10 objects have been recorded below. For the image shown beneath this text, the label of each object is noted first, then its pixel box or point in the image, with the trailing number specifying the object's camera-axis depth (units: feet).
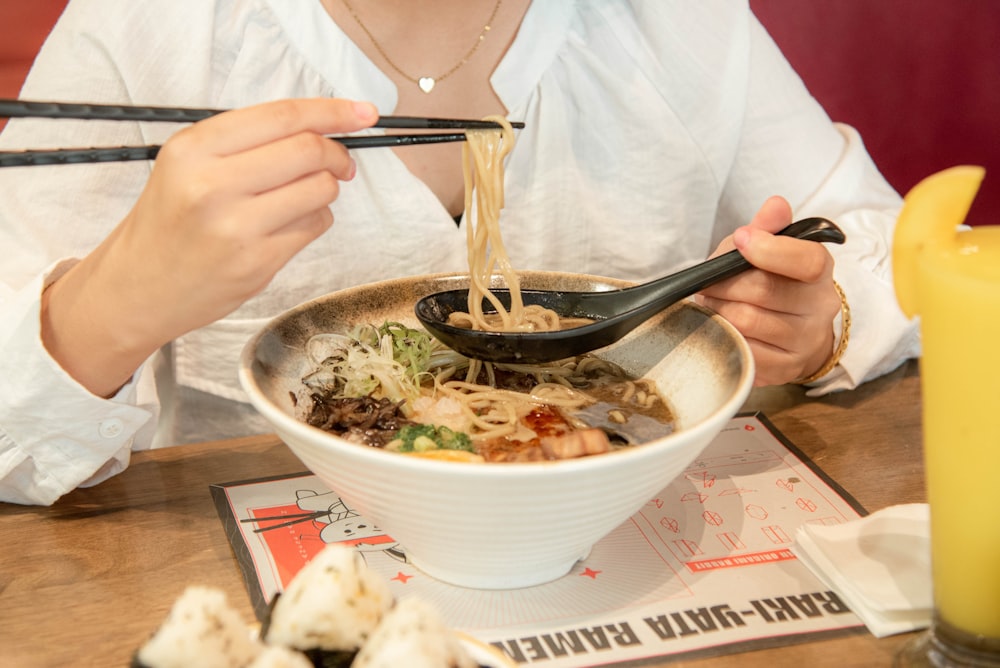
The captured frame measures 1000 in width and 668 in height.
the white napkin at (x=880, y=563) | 2.81
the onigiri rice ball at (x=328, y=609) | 2.35
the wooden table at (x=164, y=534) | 2.79
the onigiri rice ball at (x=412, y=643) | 2.09
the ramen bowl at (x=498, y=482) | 2.67
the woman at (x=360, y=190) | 2.91
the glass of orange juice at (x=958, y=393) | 2.55
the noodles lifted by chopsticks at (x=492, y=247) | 3.25
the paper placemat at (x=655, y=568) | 2.80
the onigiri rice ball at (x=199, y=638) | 2.15
